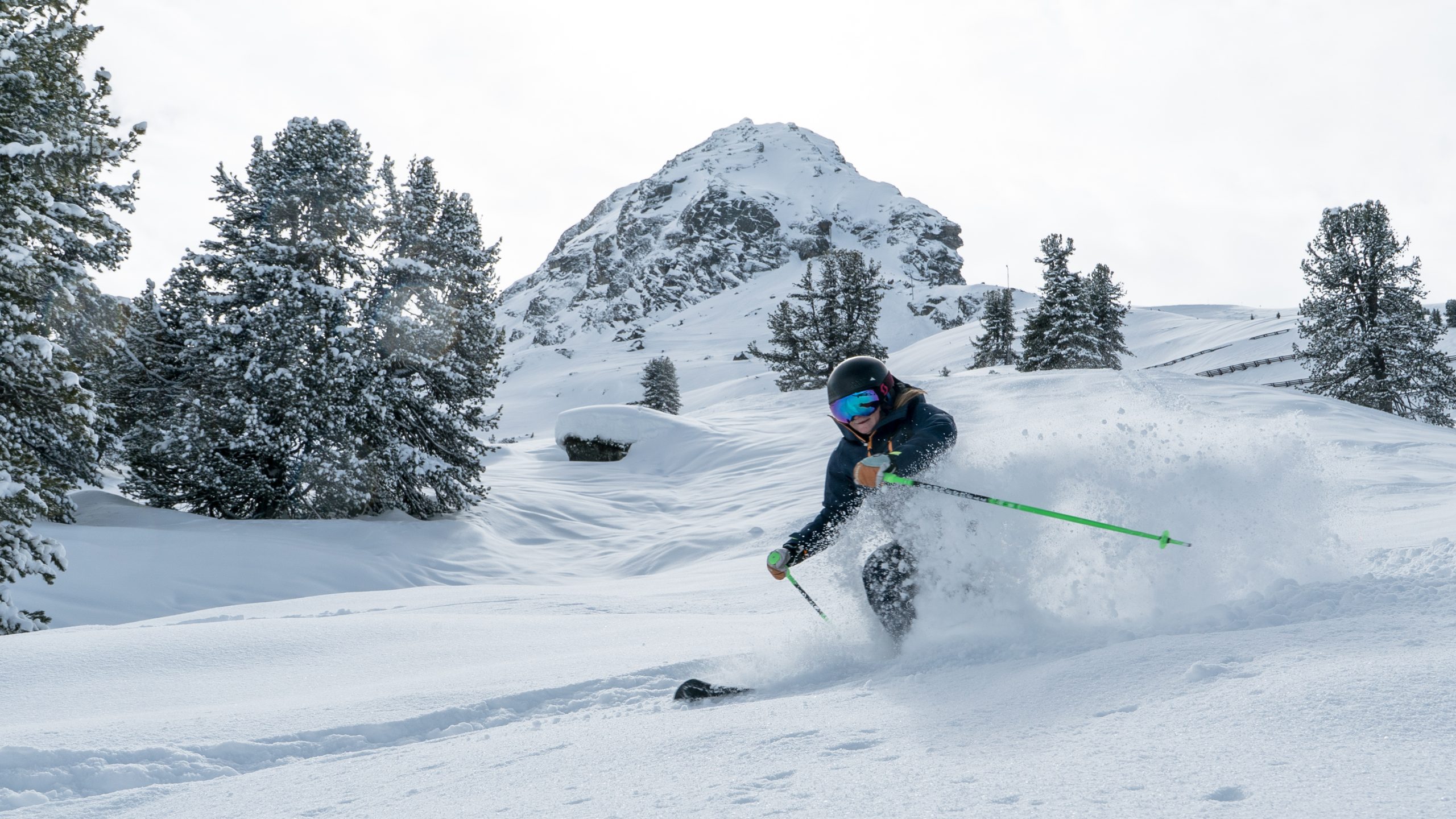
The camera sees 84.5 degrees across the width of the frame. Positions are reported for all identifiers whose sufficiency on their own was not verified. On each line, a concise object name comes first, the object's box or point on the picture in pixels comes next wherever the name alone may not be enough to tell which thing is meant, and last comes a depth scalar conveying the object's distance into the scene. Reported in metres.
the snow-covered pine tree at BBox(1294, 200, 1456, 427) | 25.33
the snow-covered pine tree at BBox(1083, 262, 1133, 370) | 39.22
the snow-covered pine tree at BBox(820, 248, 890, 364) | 34.50
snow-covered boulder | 25.42
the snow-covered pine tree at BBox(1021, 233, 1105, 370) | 35.50
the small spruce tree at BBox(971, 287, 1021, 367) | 43.69
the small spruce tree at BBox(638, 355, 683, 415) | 47.16
